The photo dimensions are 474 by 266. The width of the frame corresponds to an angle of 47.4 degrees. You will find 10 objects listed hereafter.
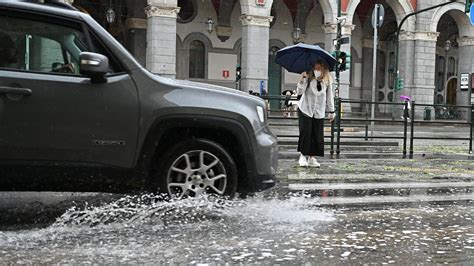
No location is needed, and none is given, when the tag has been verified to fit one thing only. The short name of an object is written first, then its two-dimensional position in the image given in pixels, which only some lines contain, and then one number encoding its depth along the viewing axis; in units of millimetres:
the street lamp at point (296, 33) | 34906
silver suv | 4535
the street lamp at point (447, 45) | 40219
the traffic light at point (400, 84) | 32344
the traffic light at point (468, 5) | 25250
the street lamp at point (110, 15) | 29500
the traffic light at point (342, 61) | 23056
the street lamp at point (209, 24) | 32156
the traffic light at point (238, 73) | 30834
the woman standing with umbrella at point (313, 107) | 9070
